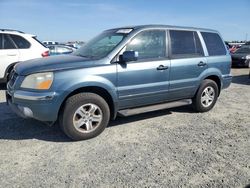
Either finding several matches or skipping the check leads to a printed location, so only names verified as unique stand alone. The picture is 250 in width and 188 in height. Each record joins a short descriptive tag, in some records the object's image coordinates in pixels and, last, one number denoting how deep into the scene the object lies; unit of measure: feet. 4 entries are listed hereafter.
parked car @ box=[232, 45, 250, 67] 38.84
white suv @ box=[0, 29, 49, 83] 19.67
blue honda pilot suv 10.01
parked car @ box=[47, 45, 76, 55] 33.91
